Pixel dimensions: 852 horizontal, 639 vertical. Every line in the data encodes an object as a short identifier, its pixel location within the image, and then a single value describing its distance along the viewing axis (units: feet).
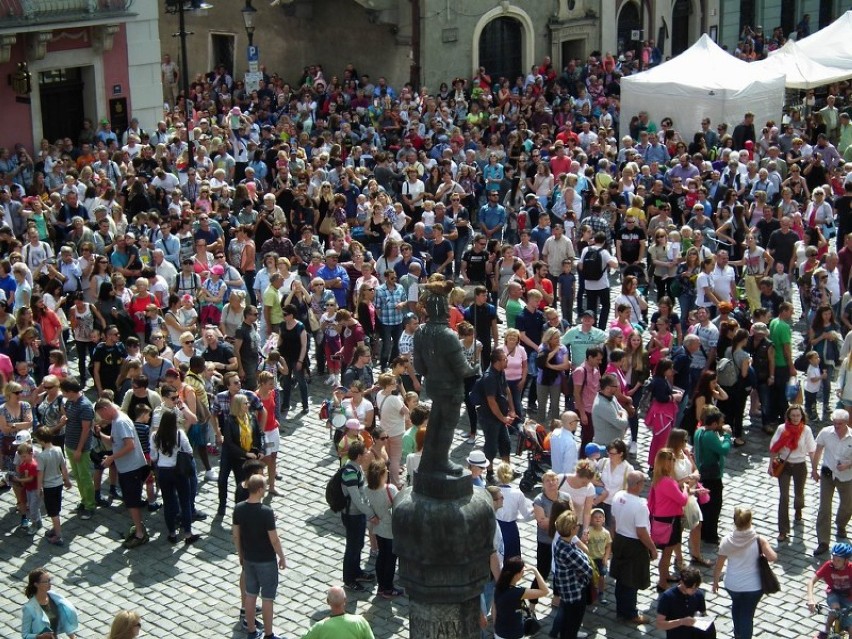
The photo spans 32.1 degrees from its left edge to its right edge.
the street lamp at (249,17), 95.96
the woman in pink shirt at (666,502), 38.78
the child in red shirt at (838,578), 34.94
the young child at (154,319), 54.08
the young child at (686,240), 62.39
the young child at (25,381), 48.49
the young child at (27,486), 43.29
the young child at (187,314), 54.85
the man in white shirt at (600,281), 59.82
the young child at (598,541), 38.04
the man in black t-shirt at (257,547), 36.11
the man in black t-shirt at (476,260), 61.16
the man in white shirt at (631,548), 37.37
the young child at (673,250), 61.72
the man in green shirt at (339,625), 31.27
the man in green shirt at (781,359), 50.88
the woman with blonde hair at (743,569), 35.76
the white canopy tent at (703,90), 90.17
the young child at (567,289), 60.80
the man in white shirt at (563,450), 41.93
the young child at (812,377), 50.67
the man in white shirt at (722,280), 57.72
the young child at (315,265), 58.18
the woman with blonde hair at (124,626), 30.32
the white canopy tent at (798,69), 98.68
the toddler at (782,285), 58.59
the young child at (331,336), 54.39
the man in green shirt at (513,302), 53.57
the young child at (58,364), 47.67
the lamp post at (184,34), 78.23
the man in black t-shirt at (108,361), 50.65
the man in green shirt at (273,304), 55.36
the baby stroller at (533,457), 45.14
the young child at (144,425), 43.98
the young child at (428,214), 66.80
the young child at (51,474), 43.42
